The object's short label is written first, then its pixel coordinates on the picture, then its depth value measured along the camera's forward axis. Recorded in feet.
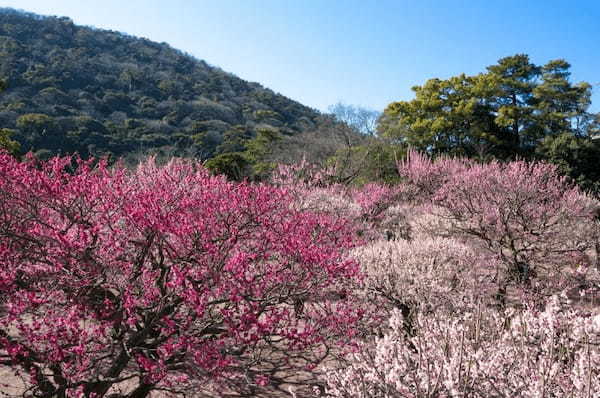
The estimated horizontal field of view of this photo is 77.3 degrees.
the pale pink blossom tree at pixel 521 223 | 27.84
